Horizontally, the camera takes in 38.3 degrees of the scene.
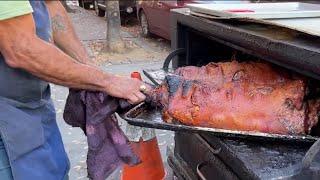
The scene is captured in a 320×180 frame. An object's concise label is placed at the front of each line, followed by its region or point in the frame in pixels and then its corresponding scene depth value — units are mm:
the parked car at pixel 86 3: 20189
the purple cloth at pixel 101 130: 2064
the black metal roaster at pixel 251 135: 1655
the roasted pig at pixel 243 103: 1942
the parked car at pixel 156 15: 9791
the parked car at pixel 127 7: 14109
